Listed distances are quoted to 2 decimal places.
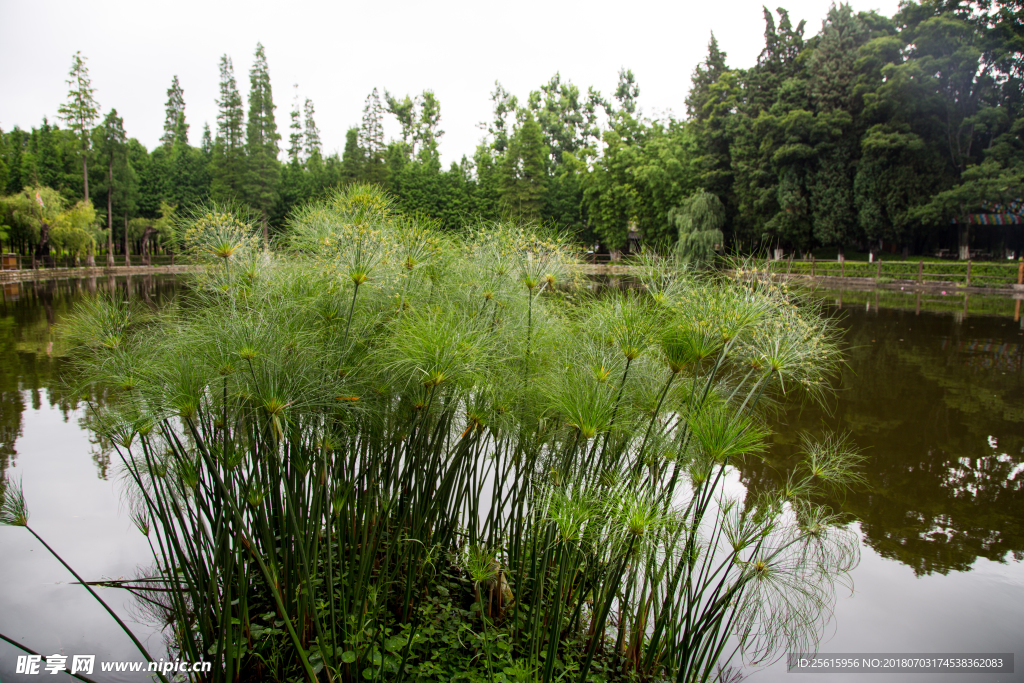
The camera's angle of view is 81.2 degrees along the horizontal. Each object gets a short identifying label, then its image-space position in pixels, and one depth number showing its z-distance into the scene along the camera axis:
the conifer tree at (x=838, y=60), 24.72
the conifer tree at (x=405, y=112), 50.44
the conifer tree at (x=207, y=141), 54.11
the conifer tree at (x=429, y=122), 50.62
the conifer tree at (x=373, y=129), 38.56
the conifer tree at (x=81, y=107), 28.61
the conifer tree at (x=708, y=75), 32.00
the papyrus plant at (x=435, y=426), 2.06
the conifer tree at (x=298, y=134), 54.56
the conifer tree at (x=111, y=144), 30.70
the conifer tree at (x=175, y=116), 46.75
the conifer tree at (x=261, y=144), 33.09
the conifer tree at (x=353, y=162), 35.19
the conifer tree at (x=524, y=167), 31.20
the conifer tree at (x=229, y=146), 33.62
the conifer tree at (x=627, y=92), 46.75
